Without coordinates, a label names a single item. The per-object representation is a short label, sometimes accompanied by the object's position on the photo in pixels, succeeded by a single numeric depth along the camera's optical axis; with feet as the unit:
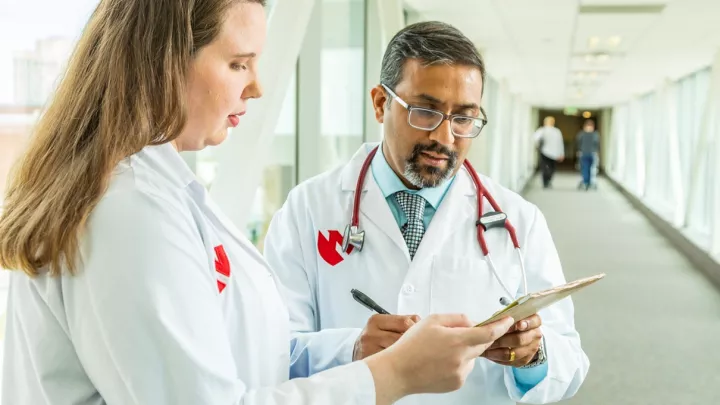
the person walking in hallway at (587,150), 60.85
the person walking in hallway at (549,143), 62.23
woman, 2.94
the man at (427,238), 5.71
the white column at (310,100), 14.67
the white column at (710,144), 26.68
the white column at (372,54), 20.17
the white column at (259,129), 9.35
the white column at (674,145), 35.50
